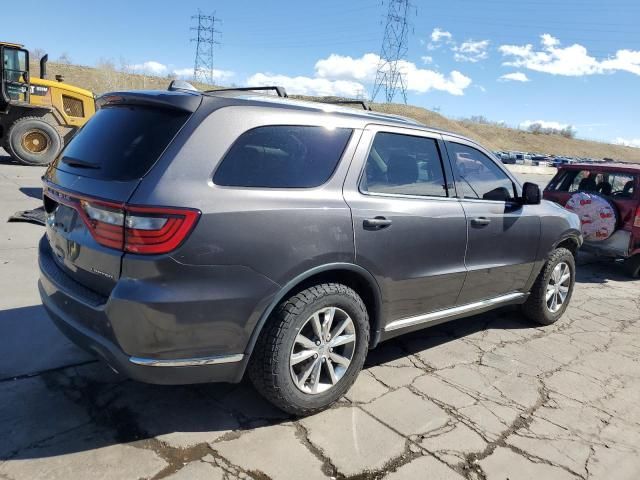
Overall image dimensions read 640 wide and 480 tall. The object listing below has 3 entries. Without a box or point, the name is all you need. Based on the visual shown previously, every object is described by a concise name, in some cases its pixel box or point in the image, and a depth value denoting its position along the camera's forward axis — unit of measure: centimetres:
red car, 705
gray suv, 240
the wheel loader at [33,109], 1262
